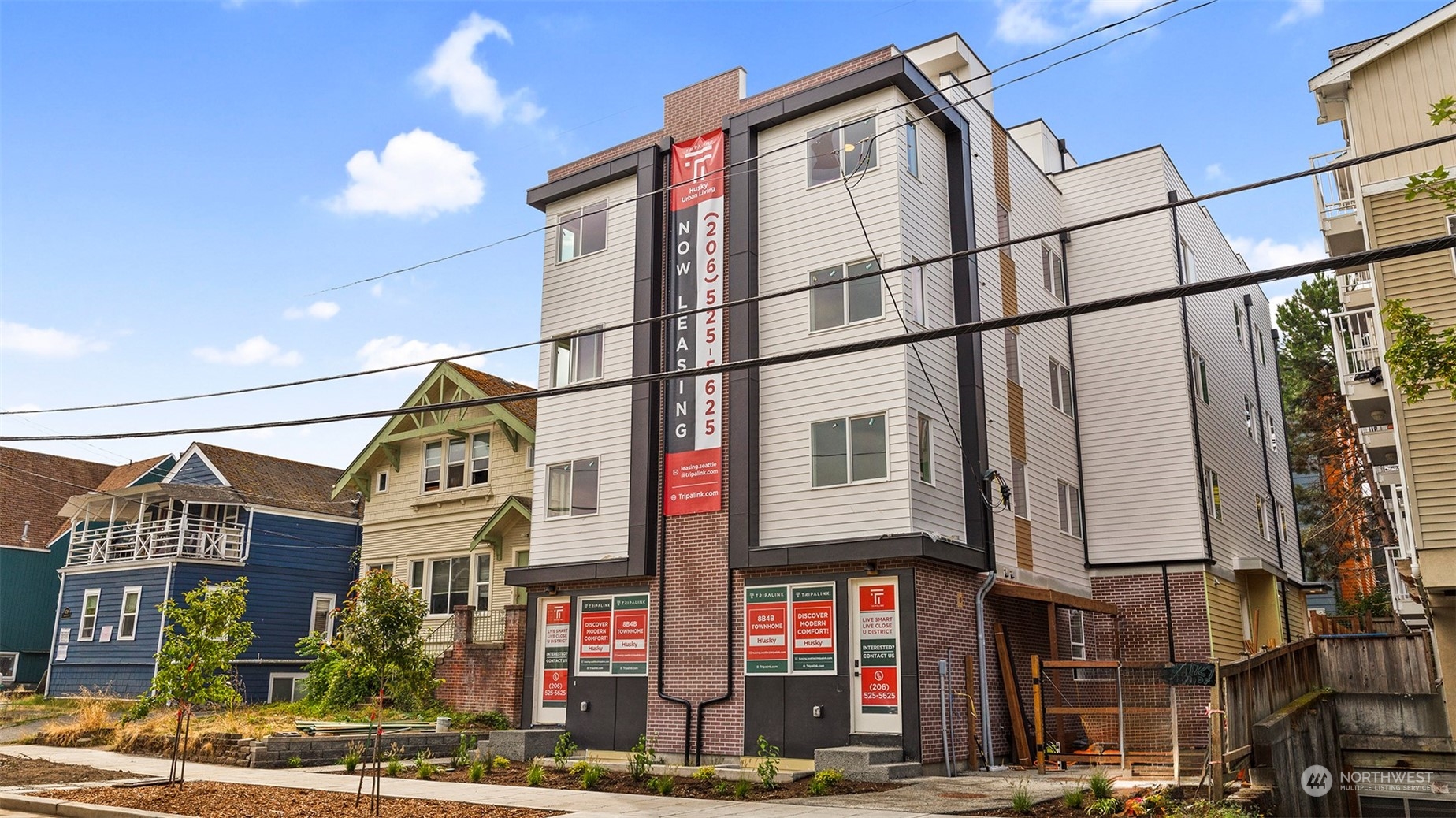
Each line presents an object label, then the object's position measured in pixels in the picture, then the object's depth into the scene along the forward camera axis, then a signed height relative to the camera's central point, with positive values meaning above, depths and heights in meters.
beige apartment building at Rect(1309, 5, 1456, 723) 17.08 +7.27
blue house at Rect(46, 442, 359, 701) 35.00 +3.35
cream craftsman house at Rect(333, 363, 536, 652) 29.16 +4.71
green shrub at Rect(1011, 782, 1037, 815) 11.85 -1.52
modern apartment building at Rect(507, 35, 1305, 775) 19.09 +4.41
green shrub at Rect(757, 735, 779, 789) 14.87 -1.48
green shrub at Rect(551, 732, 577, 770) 17.88 -1.54
